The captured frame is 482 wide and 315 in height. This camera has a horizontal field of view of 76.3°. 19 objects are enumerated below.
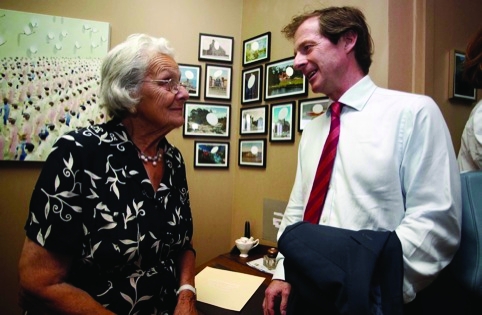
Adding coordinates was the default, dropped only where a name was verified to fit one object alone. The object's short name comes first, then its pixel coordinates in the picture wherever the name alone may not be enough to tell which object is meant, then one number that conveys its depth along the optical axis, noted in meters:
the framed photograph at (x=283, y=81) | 1.96
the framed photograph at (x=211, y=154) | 2.34
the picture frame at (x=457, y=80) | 1.69
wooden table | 1.19
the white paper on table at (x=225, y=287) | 1.26
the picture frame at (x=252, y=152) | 2.20
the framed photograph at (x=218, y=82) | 2.35
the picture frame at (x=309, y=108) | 1.83
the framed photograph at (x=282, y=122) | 2.00
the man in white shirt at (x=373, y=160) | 0.86
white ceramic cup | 1.91
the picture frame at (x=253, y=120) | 2.19
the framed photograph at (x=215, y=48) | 2.34
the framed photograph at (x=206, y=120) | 2.31
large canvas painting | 1.99
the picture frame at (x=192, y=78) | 2.30
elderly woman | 0.90
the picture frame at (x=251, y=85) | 2.24
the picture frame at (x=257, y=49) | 2.19
